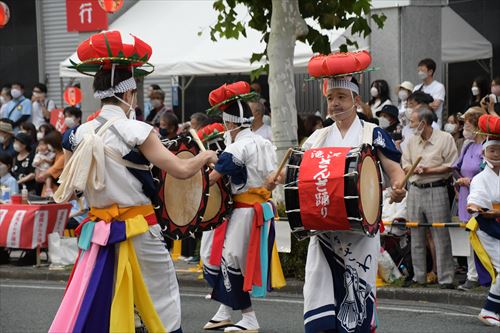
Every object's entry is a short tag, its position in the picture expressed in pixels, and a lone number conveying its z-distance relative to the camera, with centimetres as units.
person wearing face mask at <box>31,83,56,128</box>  1961
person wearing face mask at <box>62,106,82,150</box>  1738
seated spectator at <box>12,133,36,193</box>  1567
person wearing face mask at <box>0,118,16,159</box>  1675
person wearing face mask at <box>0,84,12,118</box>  1953
